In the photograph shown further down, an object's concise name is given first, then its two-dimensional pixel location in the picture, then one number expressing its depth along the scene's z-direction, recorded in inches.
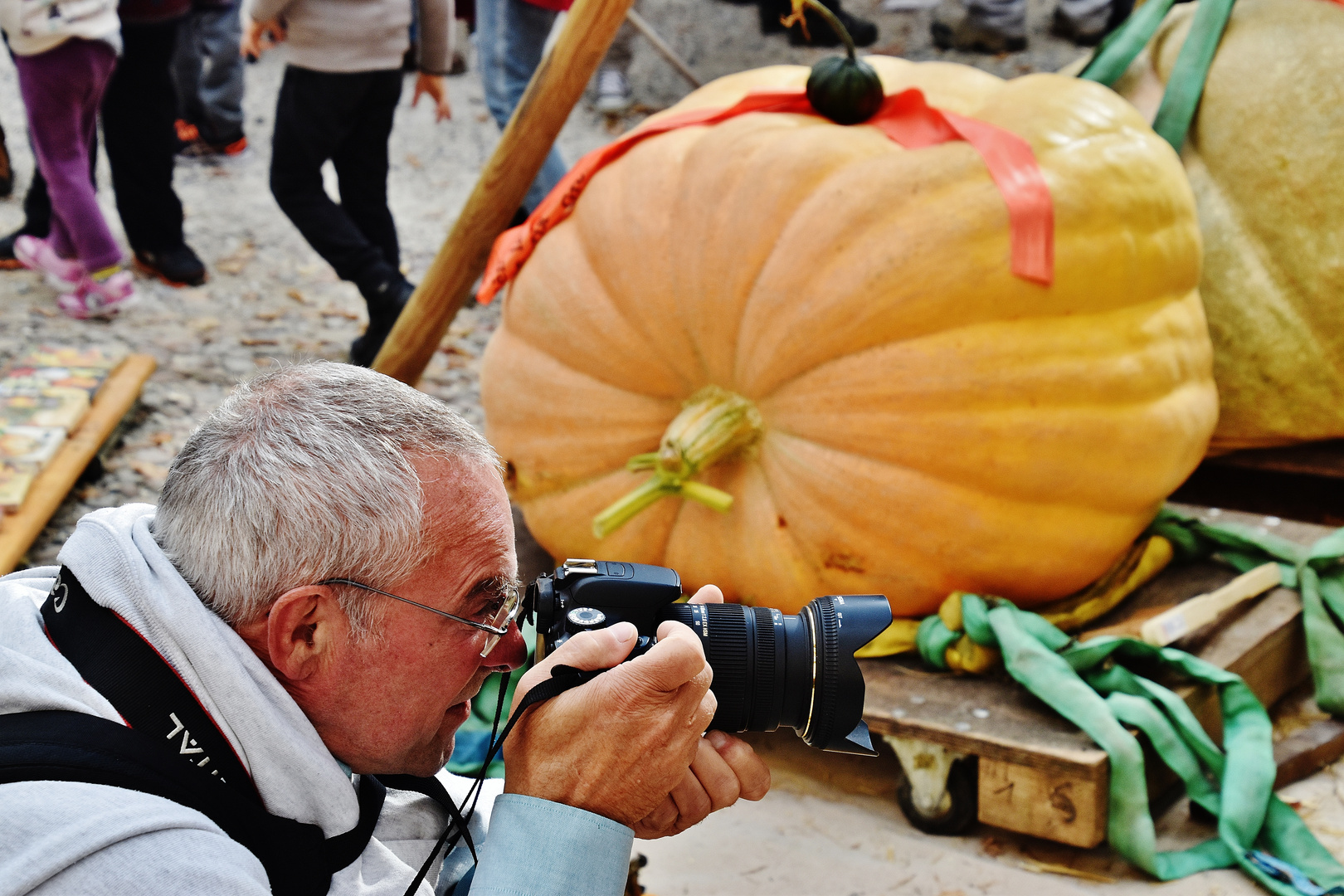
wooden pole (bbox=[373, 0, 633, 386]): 101.7
